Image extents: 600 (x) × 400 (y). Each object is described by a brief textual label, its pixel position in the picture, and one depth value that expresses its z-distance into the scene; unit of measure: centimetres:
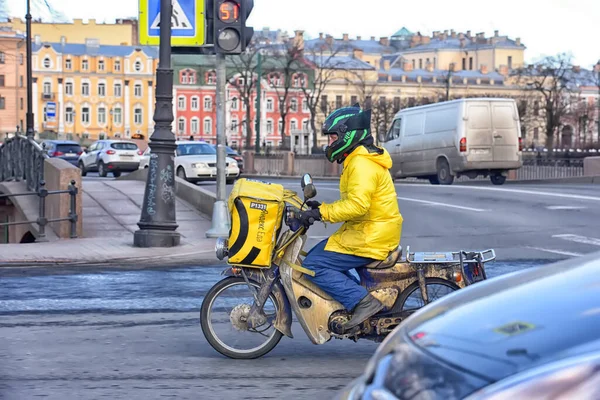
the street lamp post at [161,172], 1457
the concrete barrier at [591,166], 3634
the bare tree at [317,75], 8396
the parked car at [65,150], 5028
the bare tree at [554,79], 7462
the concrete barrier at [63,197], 1627
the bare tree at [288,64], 7600
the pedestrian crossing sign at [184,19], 1545
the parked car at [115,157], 4366
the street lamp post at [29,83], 3778
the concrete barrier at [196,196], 1862
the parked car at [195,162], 3234
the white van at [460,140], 3011
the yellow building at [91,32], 13488
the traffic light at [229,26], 1462
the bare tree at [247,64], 7694
